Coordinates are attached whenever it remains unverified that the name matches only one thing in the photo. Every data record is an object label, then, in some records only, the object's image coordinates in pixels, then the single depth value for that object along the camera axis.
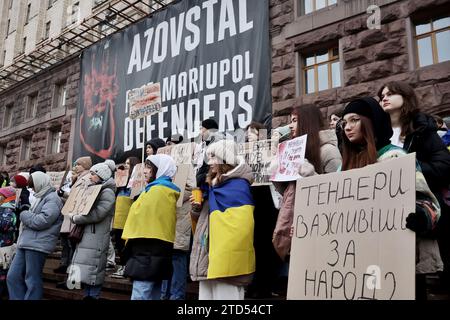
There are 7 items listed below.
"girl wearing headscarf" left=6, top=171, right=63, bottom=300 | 4.06
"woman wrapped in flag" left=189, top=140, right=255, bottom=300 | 2.63
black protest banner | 7.84
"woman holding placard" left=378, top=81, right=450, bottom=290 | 2.01
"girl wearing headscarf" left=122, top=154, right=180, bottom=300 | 3.10
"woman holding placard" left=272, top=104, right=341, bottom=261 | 2.44
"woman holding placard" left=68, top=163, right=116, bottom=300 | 3.82
